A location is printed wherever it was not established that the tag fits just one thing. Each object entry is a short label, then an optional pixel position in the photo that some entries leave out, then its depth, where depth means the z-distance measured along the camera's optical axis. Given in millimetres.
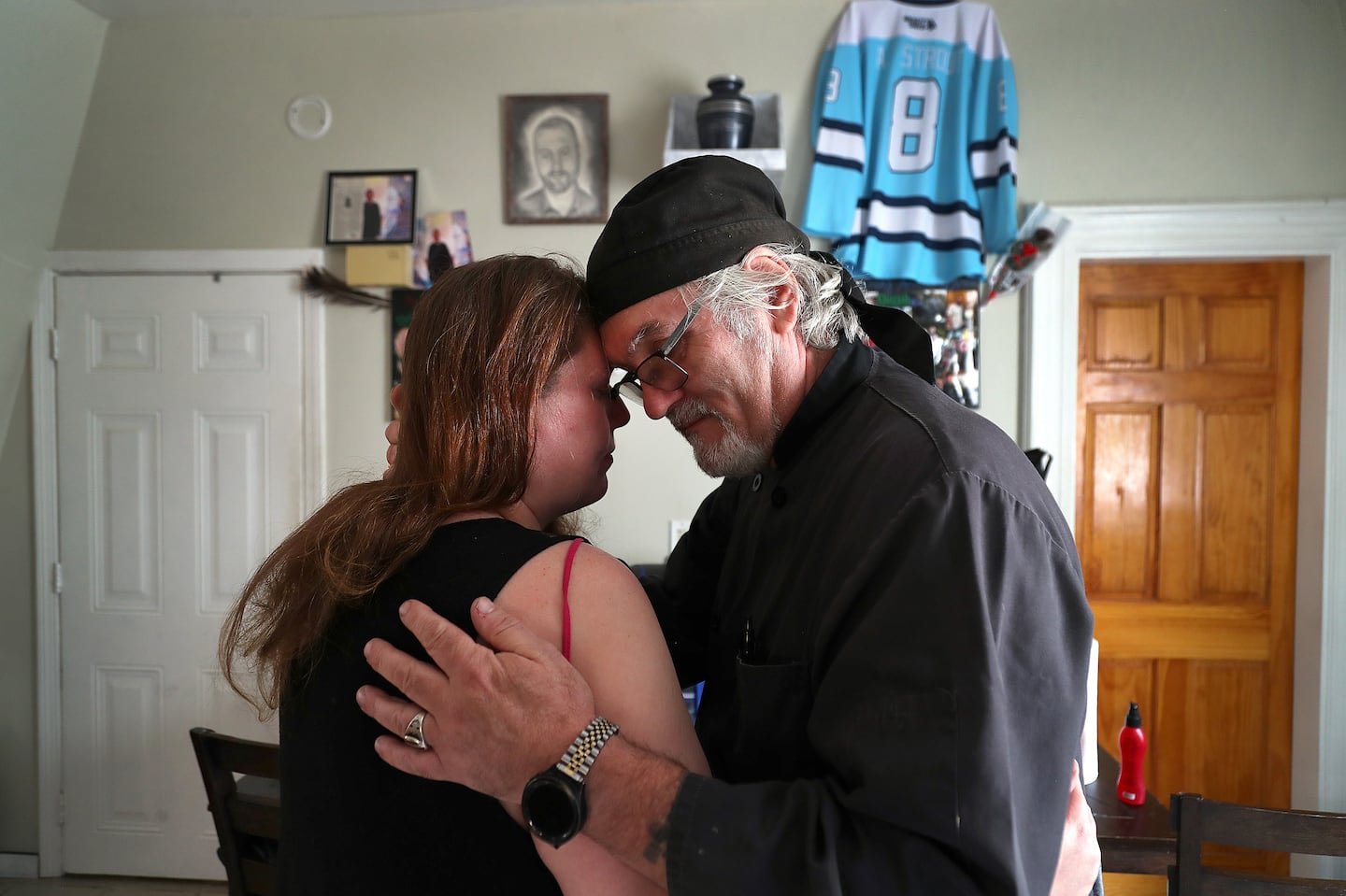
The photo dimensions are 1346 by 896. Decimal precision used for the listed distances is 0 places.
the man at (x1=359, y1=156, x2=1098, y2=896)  784
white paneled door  3502
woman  902
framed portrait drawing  3285
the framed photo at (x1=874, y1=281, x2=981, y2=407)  3199
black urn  2977
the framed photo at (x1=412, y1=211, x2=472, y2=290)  3361
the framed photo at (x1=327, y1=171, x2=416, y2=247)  3346
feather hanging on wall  3387
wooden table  1825
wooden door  3314
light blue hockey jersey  3123
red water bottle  2016
